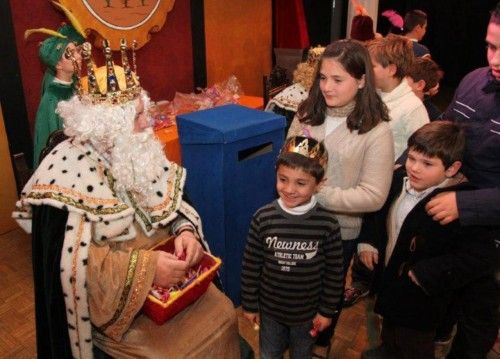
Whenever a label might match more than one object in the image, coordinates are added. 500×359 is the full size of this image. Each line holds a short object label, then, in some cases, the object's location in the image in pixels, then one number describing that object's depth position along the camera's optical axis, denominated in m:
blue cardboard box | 2.44
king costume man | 1.68
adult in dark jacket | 1.80
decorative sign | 3.68
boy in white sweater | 2.69
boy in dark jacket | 1.85
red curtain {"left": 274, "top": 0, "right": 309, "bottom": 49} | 5.83
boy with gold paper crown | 1.83
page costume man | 3.06
